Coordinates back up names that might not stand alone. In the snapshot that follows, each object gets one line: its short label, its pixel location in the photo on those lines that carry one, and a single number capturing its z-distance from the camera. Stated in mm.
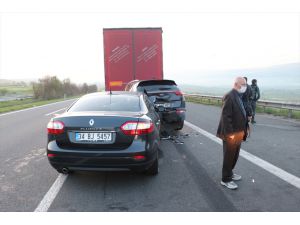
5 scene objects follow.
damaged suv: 6611
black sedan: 3312
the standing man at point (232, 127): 3414
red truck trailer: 9028
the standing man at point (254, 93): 9215
